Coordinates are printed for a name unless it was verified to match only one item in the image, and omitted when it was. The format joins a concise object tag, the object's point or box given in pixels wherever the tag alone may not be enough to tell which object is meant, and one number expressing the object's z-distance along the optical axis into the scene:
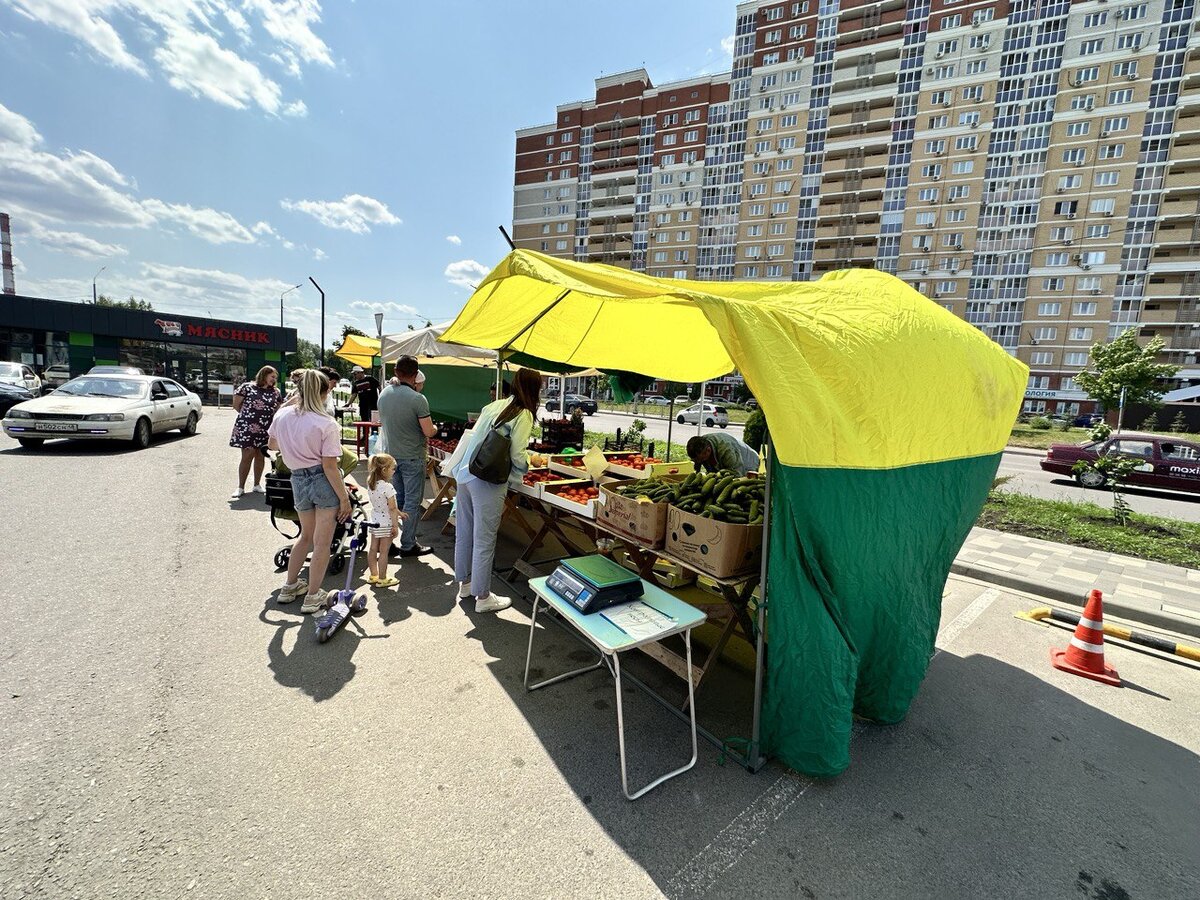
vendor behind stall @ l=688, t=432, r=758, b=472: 5.10
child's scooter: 3.92
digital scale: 2.95
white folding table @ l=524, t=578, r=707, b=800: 2.54
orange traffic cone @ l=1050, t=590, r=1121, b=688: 3.99
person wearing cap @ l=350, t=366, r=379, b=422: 10.77
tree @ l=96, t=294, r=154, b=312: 83.31
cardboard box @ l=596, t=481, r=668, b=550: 3.45
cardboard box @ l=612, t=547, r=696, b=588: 4.57
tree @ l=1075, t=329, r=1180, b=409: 28.98
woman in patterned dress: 7.73
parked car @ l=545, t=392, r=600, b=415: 30.64
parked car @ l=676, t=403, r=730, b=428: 30.83
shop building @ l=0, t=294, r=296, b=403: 28.78
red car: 12.73
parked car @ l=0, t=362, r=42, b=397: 15.04
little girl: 4.89
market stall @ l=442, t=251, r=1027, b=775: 2.63
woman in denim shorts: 3.99
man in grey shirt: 5.60
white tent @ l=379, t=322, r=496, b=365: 8.80
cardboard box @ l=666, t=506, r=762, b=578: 2.98
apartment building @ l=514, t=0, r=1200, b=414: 44.16
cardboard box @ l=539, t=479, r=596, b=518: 4.17
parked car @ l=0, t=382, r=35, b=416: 14.24
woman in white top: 4.39
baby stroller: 4.87
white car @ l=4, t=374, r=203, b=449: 9.80
